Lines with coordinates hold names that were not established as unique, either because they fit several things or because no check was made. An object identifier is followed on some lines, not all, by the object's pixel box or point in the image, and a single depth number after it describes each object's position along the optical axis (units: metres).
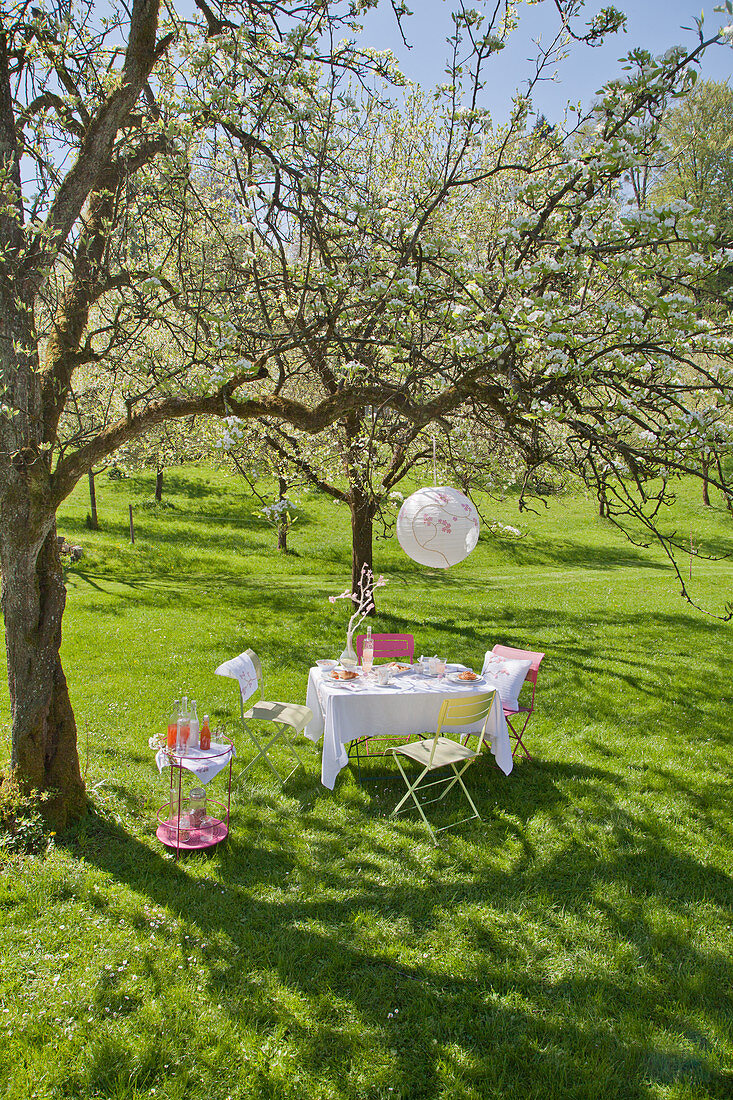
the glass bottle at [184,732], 4.90
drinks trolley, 4.75
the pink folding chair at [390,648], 7.19
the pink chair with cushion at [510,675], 6.70
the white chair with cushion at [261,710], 6.07
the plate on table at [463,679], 6.38
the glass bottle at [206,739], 4.98
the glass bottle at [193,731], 4.98
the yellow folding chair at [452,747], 5.45
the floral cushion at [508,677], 6.72
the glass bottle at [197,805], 5.12
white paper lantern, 5.03
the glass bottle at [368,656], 6.58
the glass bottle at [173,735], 4.90
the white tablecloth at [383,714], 5.71
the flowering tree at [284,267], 3.79
